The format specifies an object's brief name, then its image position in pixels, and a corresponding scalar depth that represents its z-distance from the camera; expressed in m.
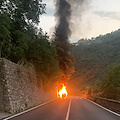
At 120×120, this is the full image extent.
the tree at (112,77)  44.12
